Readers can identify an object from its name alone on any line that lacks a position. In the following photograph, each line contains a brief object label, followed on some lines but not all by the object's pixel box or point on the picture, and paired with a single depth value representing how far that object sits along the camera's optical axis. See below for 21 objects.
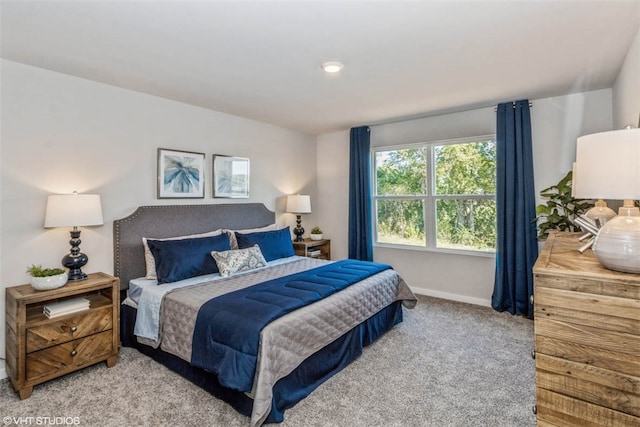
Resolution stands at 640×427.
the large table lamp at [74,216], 2.45
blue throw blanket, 1.92
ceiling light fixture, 2.54
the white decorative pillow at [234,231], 3.67
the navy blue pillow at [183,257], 2.90
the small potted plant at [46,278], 2.32
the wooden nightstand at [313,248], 4.58
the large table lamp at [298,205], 4.60
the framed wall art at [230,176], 3.90
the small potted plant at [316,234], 4.97
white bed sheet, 2.59
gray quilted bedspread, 1.90
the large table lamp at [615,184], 1.15
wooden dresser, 1.14
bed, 1.98
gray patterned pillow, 3.12
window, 4.00
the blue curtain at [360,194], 4.75
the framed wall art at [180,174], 3.40
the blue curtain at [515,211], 3.58
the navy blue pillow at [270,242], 3.66
